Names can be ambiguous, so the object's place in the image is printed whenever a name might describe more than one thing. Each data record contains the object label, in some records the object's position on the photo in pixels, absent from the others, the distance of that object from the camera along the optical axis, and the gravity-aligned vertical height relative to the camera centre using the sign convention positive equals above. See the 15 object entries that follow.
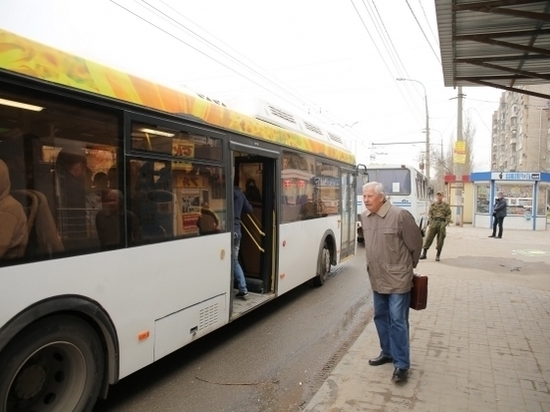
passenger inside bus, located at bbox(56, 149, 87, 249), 2.97 -0.05
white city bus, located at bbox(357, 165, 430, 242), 16.17 +0.32
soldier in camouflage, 10.88 -0.74
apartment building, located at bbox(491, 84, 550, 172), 61.89 +9.90
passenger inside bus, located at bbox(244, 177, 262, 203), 6.64 -0.04
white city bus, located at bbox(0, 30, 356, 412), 2.68 -0.28
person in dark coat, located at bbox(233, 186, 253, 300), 5.62 -0.50
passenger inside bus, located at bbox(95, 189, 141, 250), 3.27 -0.28
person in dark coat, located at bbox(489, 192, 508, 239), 16.73 -0.86
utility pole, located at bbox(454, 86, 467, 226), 18.66 +1.45
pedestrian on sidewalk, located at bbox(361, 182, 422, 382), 3.88 -0.63
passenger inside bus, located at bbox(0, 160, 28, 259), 2.59 -0.22
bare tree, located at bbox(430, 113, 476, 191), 51.94 +4.83
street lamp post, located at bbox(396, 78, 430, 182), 28.30 +3.63
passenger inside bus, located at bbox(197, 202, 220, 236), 4.50 -0.35
